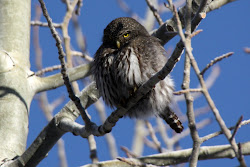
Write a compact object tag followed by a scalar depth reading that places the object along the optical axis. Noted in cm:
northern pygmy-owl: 859
